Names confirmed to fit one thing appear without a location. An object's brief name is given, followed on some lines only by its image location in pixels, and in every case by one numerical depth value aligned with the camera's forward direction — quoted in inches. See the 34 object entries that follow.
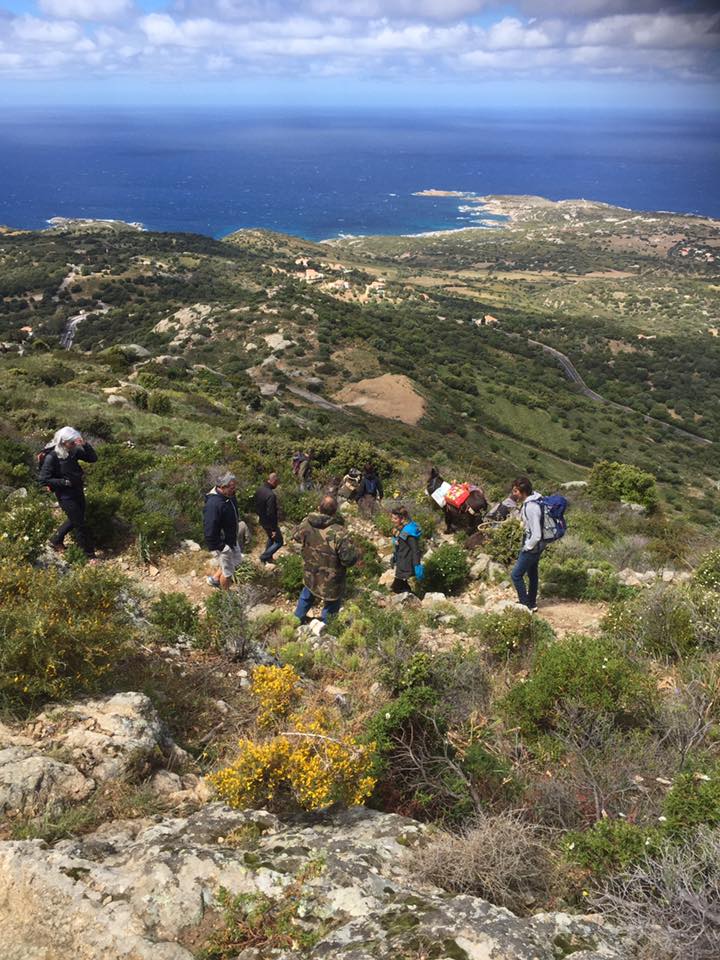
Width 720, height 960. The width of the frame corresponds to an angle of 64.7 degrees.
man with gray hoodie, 276.7
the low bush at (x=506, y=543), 378.9
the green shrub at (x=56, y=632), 158.1
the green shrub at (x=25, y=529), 235.8
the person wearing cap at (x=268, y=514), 340.8
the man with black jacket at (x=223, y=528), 277.3
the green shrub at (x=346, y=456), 622.3
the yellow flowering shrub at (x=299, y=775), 141.6
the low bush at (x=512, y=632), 249.1
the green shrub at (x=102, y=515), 314.5
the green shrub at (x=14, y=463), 356.5
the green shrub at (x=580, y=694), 179.8
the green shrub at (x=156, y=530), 320.2
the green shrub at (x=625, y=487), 791.1
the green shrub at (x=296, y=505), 422.9
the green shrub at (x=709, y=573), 295.7
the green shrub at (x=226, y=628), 232.8
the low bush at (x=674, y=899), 91.1
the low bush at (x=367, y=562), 350.6
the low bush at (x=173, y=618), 230.1
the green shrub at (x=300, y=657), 228.4
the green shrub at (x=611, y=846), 118.5
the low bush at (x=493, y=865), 118.2
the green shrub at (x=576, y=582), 330.0
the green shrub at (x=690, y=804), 122.6
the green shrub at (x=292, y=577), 308.8
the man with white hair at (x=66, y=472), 280.2
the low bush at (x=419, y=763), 147.3
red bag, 432.8
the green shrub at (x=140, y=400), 812.8
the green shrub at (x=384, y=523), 434.0
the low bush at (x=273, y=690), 176.4
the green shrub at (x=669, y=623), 227.8
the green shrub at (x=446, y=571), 349.7
